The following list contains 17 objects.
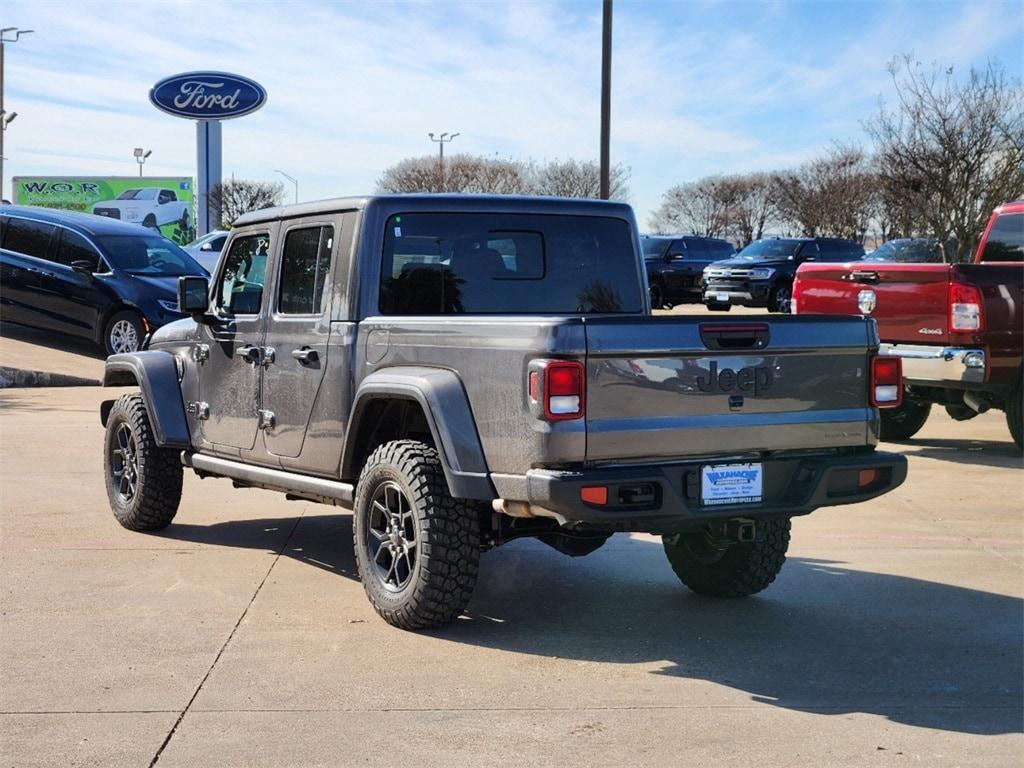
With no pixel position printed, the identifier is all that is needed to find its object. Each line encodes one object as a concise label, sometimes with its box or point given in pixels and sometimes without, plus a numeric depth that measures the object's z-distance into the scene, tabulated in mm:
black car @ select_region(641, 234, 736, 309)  31344
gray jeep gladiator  5211
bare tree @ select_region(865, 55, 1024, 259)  25666
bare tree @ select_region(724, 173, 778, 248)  68375
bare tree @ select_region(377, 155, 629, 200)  57688
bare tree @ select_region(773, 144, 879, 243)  53688
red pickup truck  10422
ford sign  40469
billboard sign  54719
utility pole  21359
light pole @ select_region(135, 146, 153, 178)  79438
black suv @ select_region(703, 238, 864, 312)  27875
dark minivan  17375
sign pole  39906
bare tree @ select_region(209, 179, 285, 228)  58375
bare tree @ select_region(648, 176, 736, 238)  70250
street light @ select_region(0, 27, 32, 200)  53378
